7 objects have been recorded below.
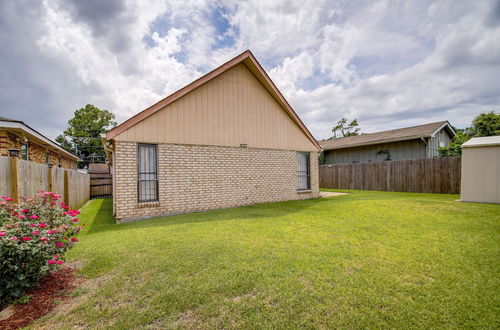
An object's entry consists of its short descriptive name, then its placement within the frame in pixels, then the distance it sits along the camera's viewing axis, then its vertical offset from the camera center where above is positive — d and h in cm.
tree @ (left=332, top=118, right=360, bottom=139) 4412 +692
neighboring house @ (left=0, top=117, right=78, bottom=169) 866 +111
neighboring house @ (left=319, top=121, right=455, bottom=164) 1670 +149
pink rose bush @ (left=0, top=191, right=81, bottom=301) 257 -96
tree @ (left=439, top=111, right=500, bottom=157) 1642 +253
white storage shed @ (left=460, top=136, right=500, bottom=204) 855 -37
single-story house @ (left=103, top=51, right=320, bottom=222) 730 +62
